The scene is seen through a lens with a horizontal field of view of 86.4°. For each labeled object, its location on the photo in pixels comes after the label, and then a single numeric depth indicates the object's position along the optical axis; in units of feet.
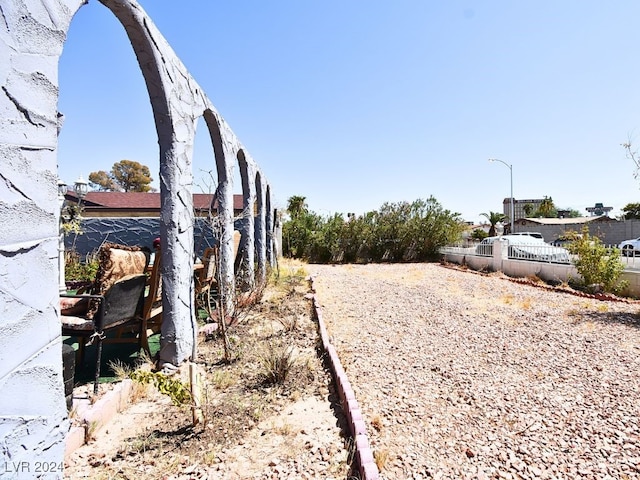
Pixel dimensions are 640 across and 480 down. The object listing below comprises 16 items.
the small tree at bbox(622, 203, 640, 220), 132.86
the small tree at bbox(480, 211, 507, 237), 145.28
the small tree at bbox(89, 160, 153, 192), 143.43
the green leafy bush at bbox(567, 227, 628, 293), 28.37
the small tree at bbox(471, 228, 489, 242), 114.62
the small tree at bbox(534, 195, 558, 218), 172.24
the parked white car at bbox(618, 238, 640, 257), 57.17
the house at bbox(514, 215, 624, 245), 83.92
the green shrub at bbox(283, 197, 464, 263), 66.23
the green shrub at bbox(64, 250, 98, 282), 26.64
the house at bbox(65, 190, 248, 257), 39.05
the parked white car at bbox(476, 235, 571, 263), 35.62
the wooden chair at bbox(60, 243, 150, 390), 11.43
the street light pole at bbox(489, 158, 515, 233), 74.57
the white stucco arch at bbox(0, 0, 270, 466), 4.69
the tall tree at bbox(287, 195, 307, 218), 85.64
